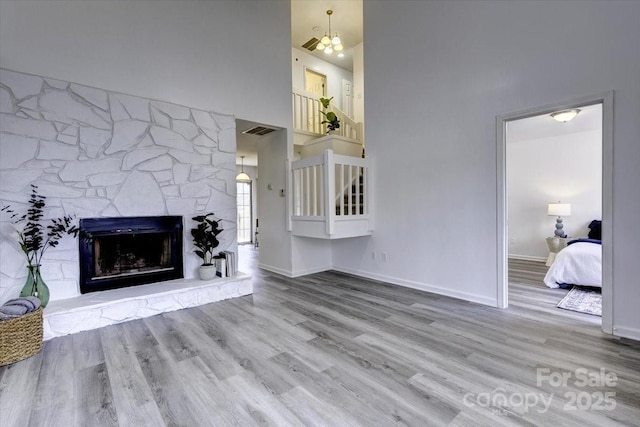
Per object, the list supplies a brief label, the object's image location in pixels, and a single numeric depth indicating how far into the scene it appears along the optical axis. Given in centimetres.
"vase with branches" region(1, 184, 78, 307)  284
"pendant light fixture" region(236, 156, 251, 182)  845
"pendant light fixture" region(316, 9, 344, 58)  577
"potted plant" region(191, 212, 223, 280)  388
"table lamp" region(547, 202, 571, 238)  579
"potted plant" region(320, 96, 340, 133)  568
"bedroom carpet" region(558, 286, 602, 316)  328
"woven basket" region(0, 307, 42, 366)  227
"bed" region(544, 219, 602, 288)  391
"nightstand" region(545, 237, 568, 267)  572
